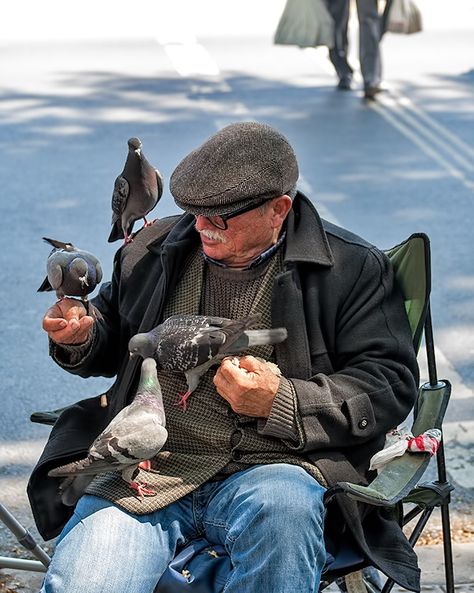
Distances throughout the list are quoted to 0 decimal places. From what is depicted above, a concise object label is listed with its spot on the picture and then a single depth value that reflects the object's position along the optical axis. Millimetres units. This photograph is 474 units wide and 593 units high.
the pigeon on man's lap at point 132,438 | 5910
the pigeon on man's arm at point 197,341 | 6051
